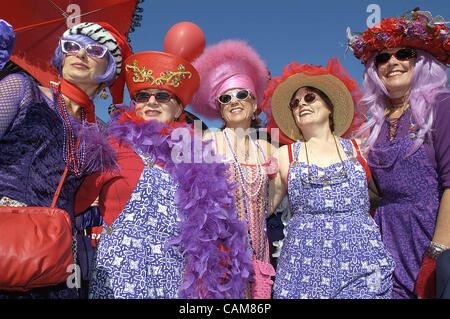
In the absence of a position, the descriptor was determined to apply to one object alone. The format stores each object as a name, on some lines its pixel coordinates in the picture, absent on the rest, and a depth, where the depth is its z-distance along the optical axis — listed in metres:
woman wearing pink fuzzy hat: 2.45
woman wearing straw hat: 2.05
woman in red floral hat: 2.09
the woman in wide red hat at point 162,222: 1.89
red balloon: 3.09
